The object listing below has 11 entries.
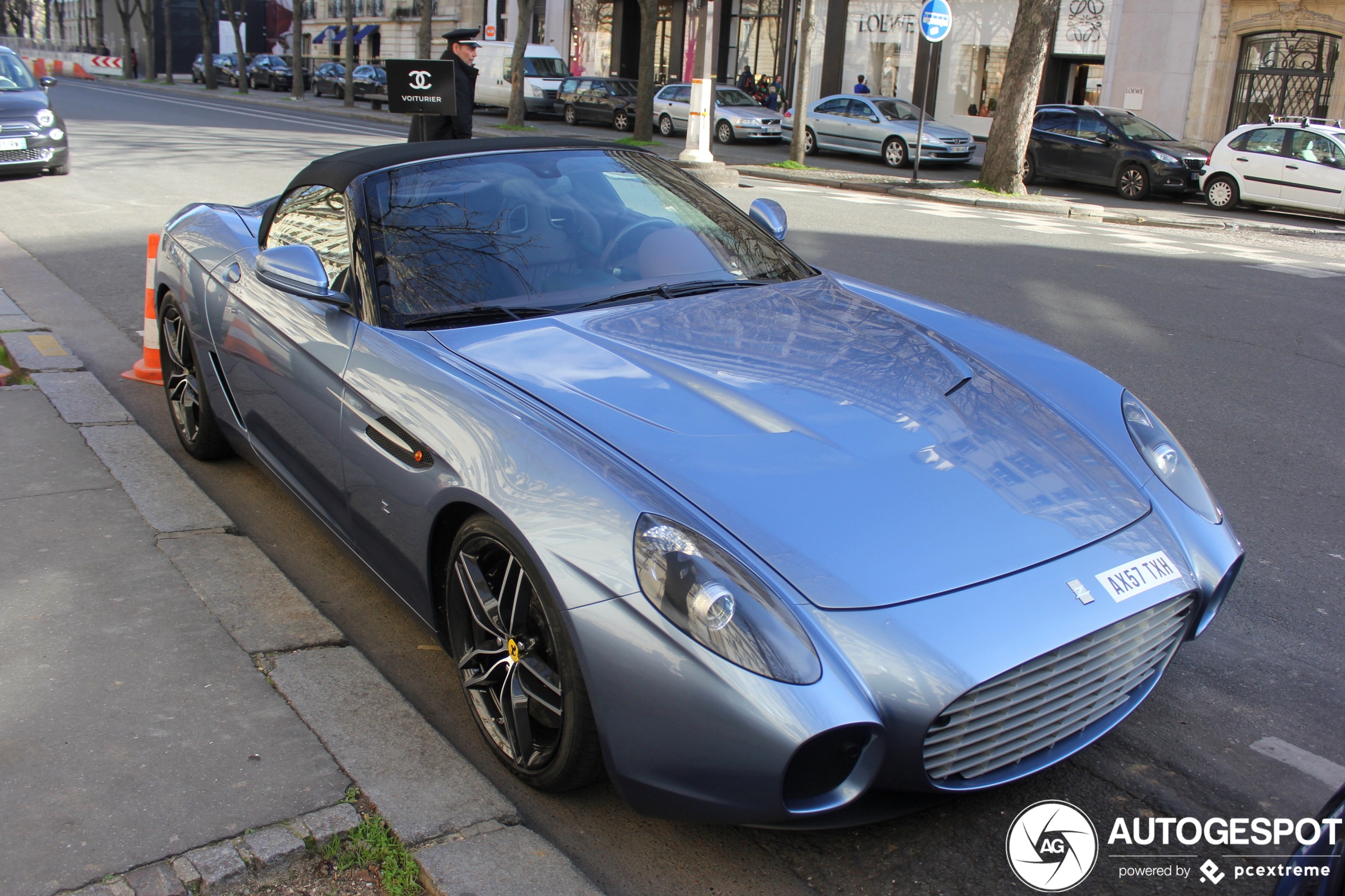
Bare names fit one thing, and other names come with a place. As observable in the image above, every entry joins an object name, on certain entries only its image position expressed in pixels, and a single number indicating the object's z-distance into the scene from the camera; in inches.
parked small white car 639.8
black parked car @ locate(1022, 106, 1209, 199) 716.7
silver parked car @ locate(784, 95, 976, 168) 919.0
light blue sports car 85.4
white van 1342.3
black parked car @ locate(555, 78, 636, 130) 1219.2
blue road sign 676.1
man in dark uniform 352.5
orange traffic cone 221.9
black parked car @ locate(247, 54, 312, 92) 1839.3
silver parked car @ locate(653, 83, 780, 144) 1066.7
